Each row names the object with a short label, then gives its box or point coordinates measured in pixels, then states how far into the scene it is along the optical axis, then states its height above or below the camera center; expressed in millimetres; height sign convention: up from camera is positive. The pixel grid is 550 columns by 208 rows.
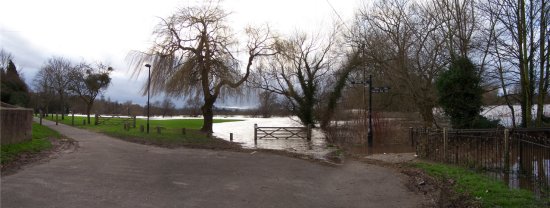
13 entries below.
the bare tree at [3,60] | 59188 +7483
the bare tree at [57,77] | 54675 +5102
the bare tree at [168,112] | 111062 +1080
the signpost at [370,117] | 22531 -26
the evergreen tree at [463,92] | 20406 +1168
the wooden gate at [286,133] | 31766 -1219
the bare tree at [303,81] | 42438 +3499
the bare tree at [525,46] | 22391 +3687
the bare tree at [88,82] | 50625 +3917
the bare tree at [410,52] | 27234 +4260
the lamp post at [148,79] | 31750 +2673
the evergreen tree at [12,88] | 41938 +2876
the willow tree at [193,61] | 31875 +4038
